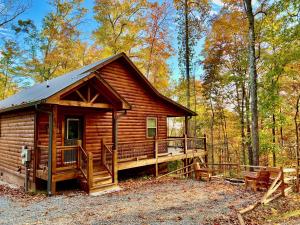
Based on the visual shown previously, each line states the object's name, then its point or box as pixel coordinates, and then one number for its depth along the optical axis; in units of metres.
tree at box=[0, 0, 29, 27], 15.40
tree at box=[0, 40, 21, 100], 22.80
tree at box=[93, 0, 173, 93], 22.66
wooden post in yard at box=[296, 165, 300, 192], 9.94
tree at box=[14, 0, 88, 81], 22.89
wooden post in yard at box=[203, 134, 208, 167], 16.15
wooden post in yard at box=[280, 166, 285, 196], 9.17
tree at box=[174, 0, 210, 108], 20.61
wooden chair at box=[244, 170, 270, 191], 9.66
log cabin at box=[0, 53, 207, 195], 9.06
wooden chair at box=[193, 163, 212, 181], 11.97
